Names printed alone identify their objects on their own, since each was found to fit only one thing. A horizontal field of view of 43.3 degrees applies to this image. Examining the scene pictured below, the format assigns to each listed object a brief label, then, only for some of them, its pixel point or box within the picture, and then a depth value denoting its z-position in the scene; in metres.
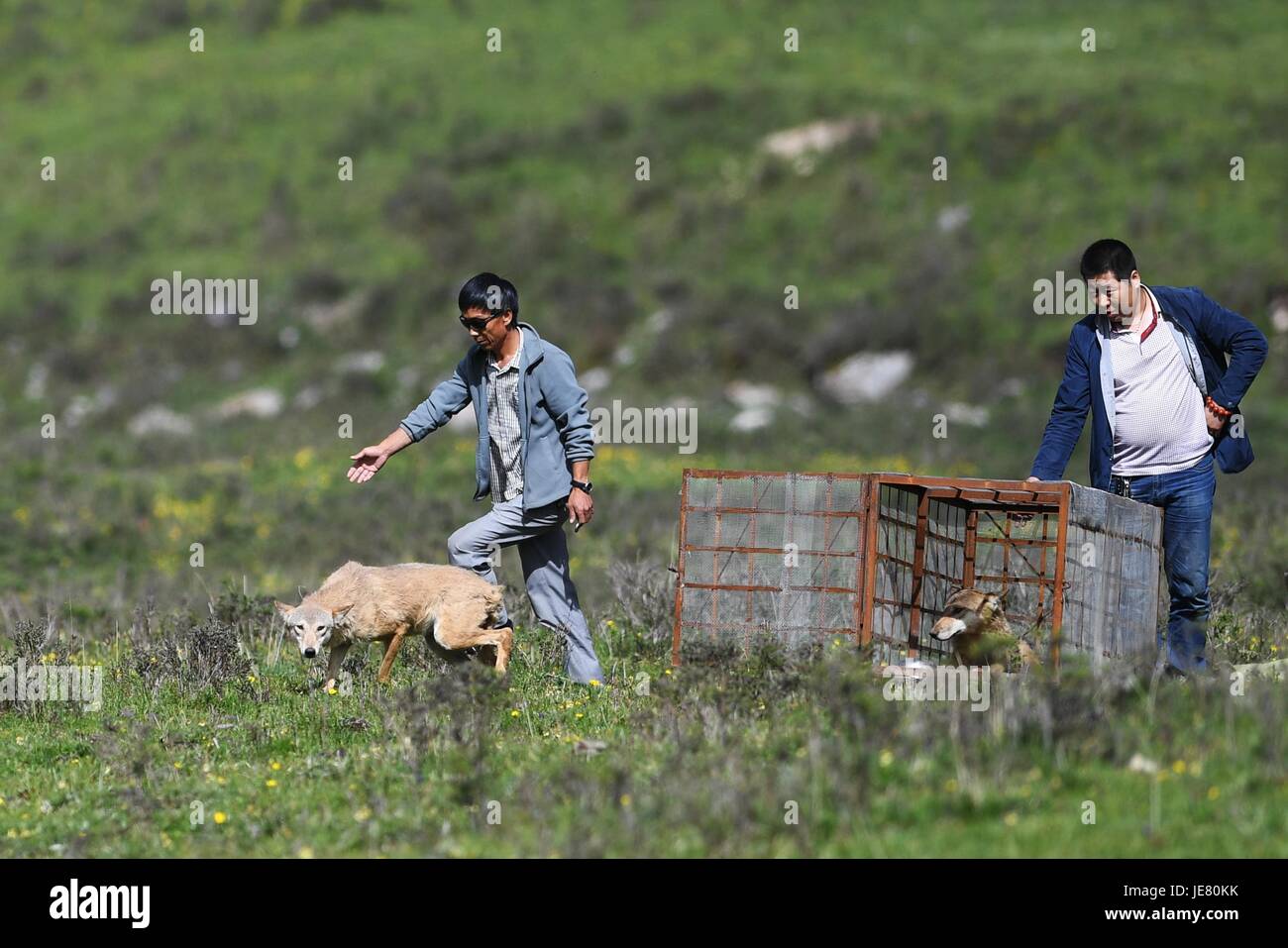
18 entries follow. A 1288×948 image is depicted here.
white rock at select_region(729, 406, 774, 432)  23.92
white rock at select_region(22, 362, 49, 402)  32.72
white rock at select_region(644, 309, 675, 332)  30.62
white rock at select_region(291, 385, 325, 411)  29.66
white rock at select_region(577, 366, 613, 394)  28.53
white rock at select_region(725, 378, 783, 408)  26.67
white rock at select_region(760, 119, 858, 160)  35.91
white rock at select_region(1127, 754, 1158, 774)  6.34
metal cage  7.88
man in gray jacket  8.49
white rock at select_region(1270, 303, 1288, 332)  25.33
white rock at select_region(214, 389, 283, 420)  29.59
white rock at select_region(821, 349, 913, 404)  27.05
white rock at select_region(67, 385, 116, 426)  30.40
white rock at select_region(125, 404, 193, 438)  27.97
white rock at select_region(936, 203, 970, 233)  31.97
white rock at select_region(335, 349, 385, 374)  30.84
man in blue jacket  7.94
